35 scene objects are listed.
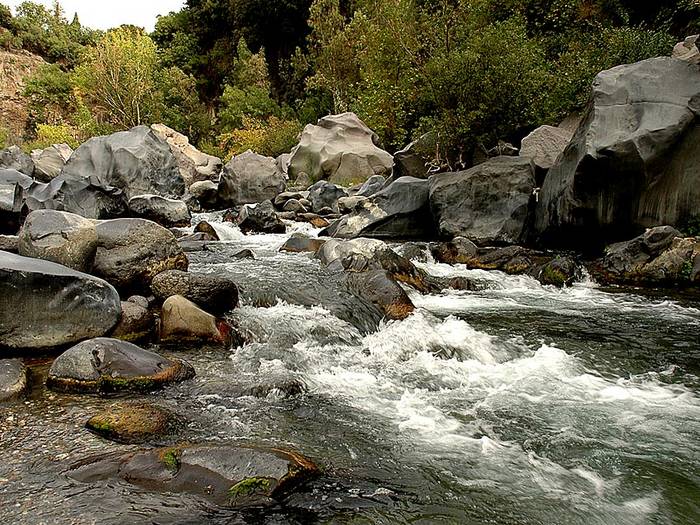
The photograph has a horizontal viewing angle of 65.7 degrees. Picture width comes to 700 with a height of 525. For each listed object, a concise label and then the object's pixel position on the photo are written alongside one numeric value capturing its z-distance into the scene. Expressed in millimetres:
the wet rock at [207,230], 13867
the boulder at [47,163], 22797
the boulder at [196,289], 7111
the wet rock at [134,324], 6264
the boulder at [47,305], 5488
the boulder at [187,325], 6345
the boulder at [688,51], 10359
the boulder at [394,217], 13961
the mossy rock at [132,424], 4000
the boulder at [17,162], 21781
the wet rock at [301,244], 12289
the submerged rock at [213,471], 3244
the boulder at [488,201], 12531
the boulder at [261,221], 15656
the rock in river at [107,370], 4840
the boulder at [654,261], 9102
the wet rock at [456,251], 11195
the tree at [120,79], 29547
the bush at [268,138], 31266
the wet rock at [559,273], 9688
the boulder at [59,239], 7027
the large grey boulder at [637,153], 9641
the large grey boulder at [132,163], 19219
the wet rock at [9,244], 8617
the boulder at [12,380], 4613
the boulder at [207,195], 21255
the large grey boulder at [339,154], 23969
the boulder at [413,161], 16859
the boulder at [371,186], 18953
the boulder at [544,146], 13875
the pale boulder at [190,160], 25964
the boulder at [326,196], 18781
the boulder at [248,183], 20703
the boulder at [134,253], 7617
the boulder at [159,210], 15594
